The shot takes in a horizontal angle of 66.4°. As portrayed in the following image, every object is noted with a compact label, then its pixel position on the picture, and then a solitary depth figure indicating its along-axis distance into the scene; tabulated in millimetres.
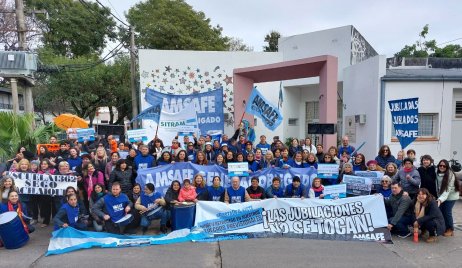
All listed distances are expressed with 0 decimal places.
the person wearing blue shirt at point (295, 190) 7996
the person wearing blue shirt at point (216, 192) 7820
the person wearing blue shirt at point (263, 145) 10627
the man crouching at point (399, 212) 6949
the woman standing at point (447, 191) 7047
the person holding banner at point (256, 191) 7895
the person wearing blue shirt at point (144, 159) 8764
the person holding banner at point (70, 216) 6685
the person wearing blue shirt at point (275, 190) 8023
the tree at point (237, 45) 45916
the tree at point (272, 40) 40912
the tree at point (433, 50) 37188
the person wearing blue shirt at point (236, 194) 7719
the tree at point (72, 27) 30406
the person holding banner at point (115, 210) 7012
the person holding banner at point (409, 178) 7305
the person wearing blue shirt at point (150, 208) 7273
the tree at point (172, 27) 30891
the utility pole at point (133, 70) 18458
